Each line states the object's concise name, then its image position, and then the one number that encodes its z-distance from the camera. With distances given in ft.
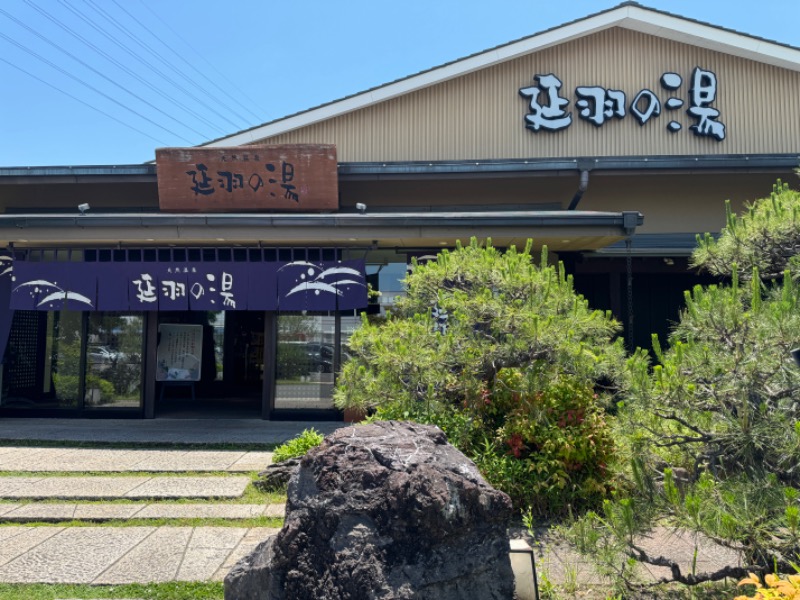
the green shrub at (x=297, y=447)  24.03
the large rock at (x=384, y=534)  10.83
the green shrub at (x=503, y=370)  17.16
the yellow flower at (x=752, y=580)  9.60
